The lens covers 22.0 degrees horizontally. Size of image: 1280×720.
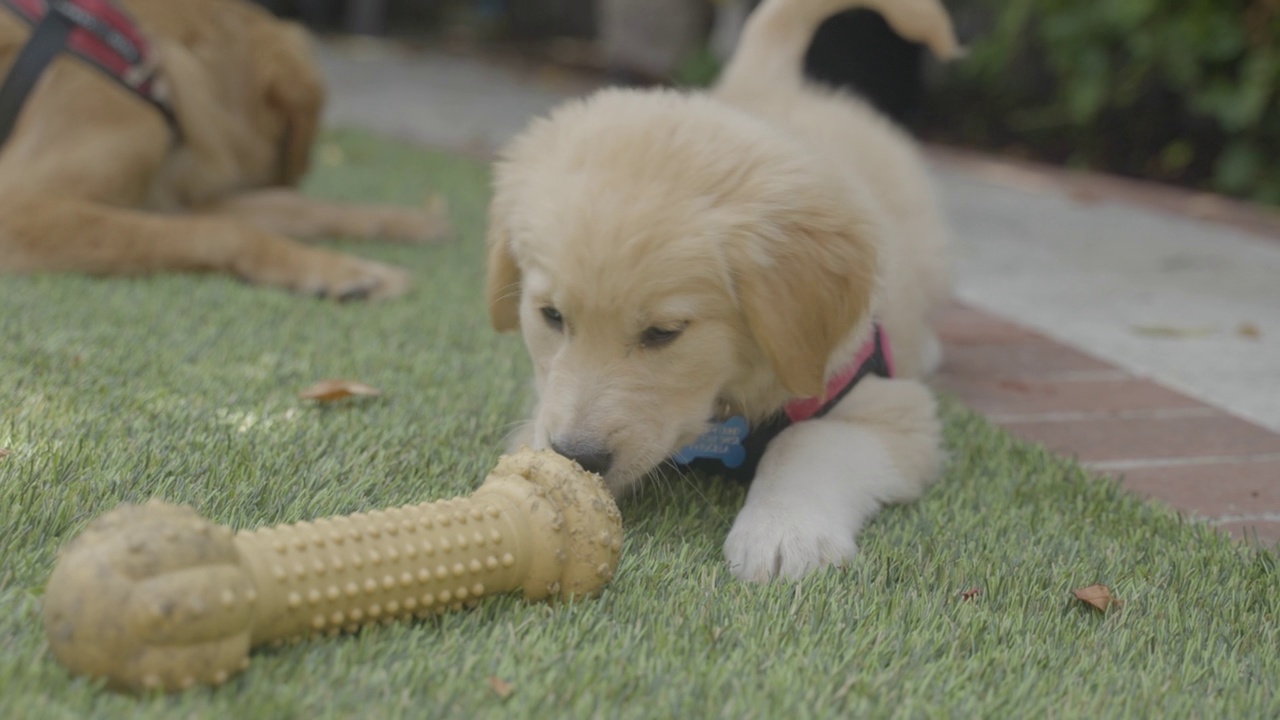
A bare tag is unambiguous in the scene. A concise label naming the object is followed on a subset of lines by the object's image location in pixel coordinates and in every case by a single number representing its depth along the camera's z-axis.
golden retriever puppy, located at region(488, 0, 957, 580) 1.35
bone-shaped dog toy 1.18
